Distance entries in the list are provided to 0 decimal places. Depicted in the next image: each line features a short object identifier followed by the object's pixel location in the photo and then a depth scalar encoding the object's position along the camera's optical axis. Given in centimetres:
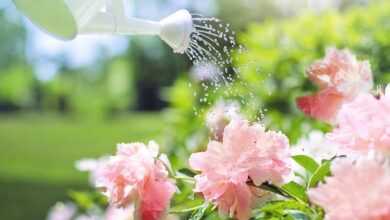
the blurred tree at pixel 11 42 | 1267
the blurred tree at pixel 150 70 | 1415
